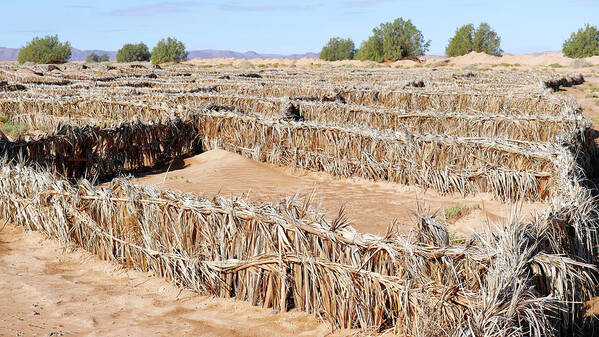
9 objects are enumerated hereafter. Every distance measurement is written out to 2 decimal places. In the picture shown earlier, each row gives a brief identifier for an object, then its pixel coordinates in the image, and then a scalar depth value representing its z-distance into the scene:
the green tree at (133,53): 92.00
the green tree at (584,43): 74.31
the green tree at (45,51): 63.09
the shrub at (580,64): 54.00
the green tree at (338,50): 92.50
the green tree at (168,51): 81.56
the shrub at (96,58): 109.32
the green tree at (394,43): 77.69
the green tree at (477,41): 82.50
